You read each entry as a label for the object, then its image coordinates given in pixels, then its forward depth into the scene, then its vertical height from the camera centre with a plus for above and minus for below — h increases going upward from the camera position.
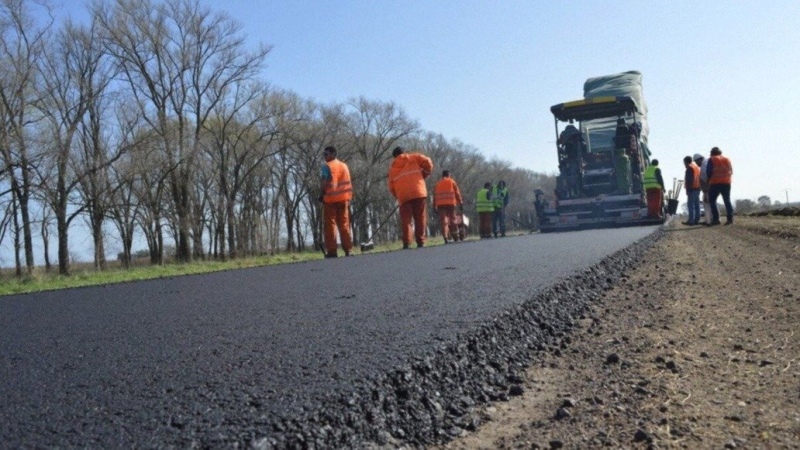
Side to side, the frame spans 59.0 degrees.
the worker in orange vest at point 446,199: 15.36 +0.67
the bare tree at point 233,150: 37.25 +5.33
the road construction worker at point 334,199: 10.04 +0.57
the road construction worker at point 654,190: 18.03 +0.58
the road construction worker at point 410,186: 11.64 +0.77
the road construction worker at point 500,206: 22.11 +0.61
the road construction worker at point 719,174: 15.27 +0.71
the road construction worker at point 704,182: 15.64 +0.59
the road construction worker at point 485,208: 21.56 +0.57
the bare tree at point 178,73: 28.47 +7.74
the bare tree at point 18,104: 23.16 +5.64
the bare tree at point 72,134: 25.97 +4.82
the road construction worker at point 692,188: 16.88 +0.50
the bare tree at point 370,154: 48.09 +6.01
